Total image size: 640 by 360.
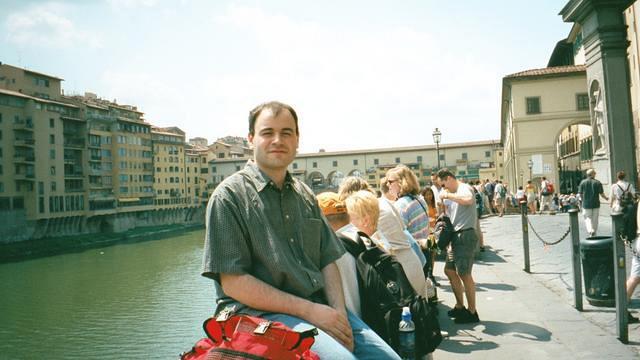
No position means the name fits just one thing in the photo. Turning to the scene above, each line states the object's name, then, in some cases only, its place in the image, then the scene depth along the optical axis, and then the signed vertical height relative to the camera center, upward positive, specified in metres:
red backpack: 1.54 -0.47
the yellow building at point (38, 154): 48.81 +5.48
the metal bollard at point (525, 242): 7.77 -0.89
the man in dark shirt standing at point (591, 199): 10.52 -0.35
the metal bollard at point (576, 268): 5.29 -0.91
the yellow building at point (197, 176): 82.88 +3.89
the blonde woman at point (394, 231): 3.90 -0.33
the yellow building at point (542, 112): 32.50 +4.86
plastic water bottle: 2.55 -0.76
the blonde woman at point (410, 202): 5.02 -0.12
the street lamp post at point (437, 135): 19.47 +2.13
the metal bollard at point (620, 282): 4.12 -0.86
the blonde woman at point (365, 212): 3.36 -0.14
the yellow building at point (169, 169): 74.62 +4.76
